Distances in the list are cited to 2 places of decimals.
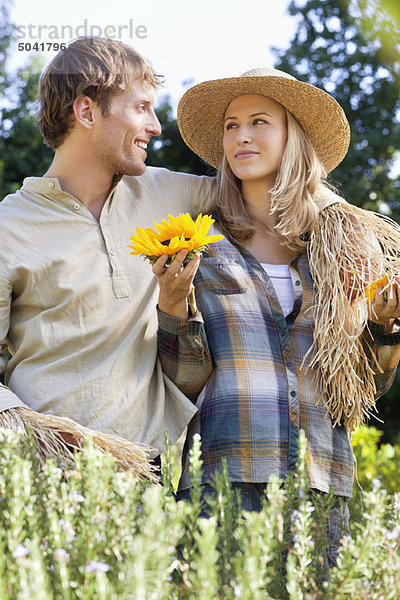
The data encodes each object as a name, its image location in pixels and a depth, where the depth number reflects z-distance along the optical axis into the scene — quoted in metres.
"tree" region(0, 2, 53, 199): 7.45
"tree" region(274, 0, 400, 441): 8.72
